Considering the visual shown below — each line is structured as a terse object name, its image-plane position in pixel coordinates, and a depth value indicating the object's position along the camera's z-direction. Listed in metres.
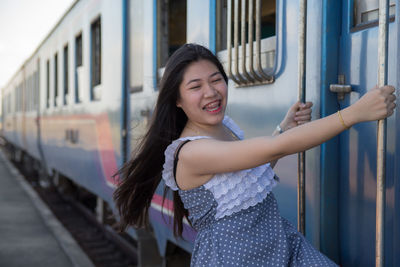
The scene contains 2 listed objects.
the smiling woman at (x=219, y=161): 1.37
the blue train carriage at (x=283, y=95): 1.54
